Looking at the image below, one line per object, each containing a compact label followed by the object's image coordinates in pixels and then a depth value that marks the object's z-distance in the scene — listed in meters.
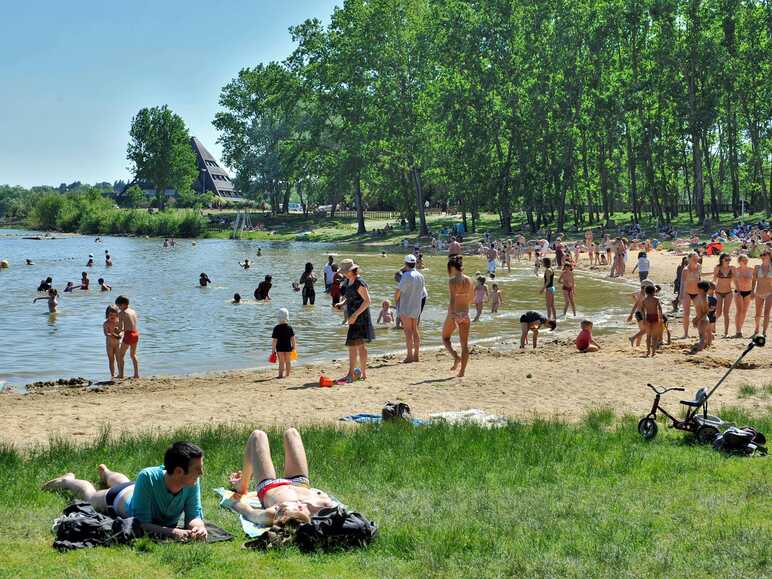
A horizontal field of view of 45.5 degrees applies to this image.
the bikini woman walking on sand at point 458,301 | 13.84
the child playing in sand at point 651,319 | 16.19
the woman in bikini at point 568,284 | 24.36
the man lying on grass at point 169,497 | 6.21
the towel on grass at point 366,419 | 10.78
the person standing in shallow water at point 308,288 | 27.86
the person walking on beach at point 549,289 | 23.38
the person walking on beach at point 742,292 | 18.81
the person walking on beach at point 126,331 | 16.30
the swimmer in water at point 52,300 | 28.95
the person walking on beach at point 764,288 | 18.22
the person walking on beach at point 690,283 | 18.50
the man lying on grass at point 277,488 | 6.66
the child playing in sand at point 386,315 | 23.44
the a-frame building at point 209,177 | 138.75
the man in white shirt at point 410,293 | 15.26
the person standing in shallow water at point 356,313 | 13.98
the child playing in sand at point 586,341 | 17.86
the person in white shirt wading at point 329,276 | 27.58
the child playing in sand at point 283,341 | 15.20
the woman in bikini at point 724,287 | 18.61
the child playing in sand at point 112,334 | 16.44
